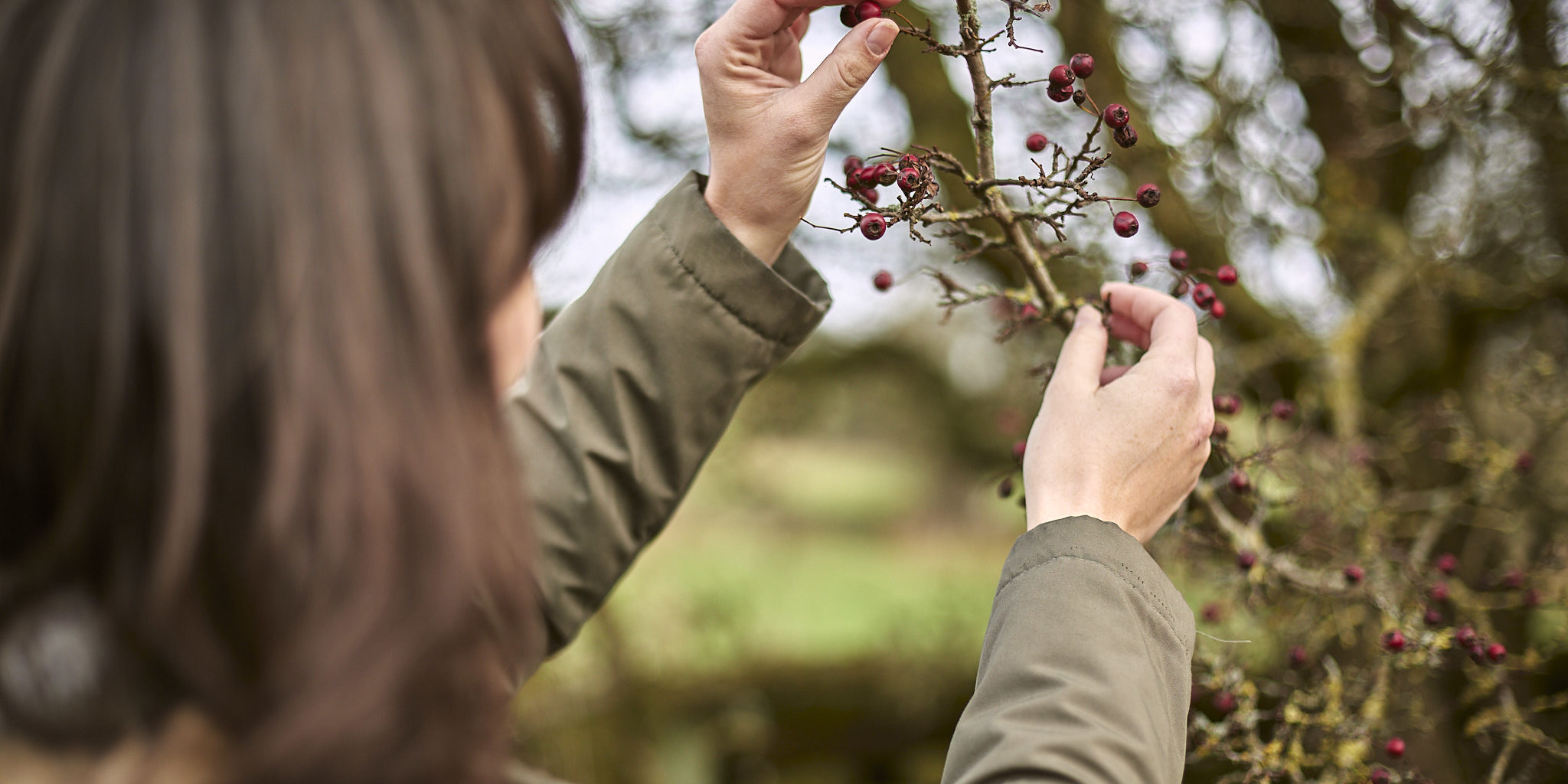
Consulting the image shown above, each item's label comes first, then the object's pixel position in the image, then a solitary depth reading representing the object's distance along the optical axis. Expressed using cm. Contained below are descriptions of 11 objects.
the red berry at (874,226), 99
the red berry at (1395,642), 109
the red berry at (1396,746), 111
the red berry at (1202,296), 107
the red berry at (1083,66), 102
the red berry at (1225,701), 110
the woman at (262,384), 81
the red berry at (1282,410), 114
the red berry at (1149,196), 102
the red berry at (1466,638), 107
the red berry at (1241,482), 109
